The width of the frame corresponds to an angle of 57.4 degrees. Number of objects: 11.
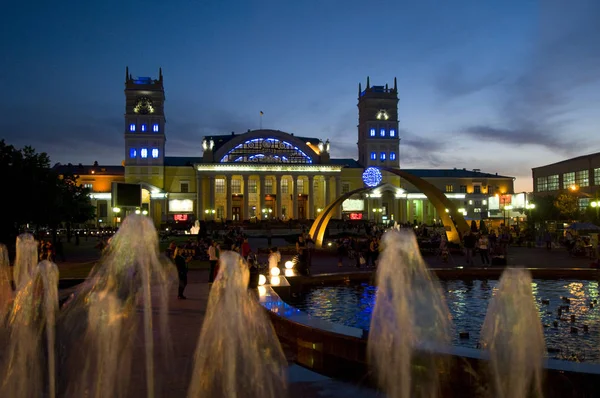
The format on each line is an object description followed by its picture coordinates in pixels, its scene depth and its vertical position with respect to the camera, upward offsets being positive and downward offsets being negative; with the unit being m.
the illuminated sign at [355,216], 80.06 +0.53
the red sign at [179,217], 75.36 +0.61
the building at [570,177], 62.59 +5.19
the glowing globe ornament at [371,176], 42.97 +3.43
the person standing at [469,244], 23.03 -1.08
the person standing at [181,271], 14.30 -1.29
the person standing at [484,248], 23.12 -1.26
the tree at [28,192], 28.78 +1.68
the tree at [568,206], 56.03 +1.18
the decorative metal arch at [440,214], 29.10 +0.20
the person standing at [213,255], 16.20 -1.01
